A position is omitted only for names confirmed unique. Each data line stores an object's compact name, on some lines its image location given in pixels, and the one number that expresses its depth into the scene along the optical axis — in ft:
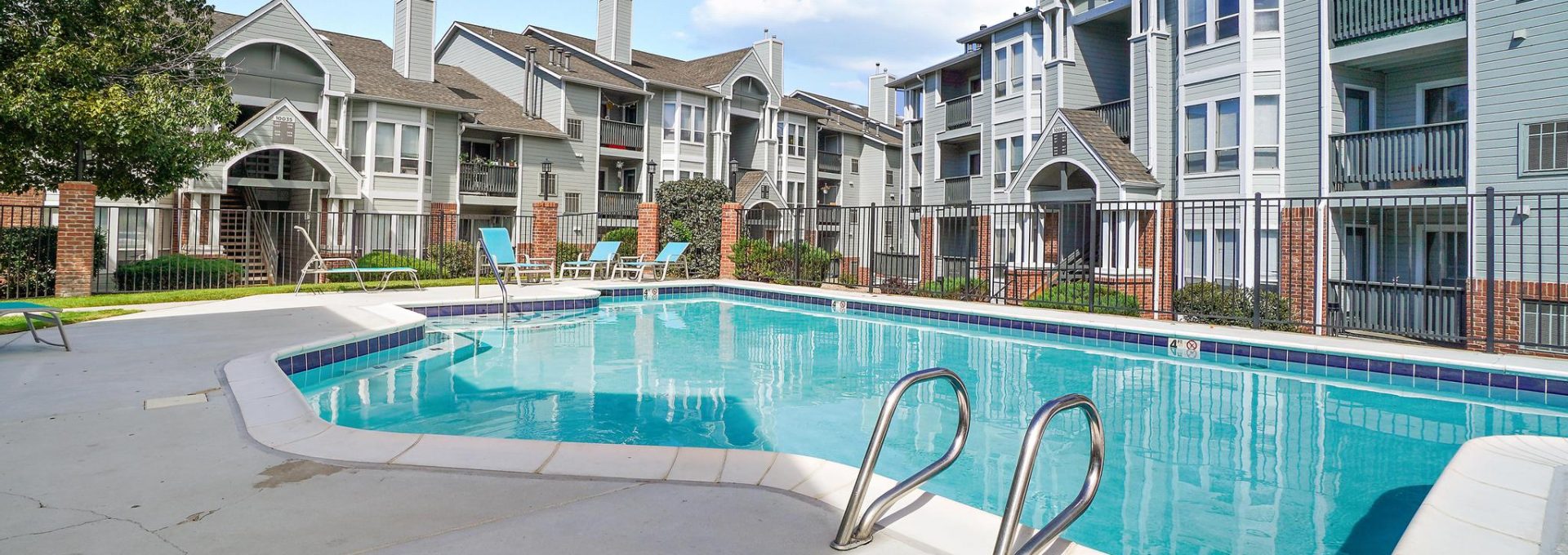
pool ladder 7.52
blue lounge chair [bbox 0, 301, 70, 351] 19.71
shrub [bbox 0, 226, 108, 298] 37.93
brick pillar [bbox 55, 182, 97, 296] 37.45
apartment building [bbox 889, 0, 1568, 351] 40.06
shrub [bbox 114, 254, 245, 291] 42.91
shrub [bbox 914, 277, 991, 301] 46.47
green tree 39.58
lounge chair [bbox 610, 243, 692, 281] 58.59
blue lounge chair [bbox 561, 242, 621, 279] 59.57
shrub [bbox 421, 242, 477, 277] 62.64
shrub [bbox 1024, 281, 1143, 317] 40.17
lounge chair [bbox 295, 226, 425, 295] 42.07
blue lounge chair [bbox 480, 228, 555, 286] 42.86
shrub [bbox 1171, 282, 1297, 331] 34.45
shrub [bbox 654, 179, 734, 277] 66.74
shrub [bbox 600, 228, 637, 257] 80.48
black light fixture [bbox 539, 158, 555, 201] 81.92
